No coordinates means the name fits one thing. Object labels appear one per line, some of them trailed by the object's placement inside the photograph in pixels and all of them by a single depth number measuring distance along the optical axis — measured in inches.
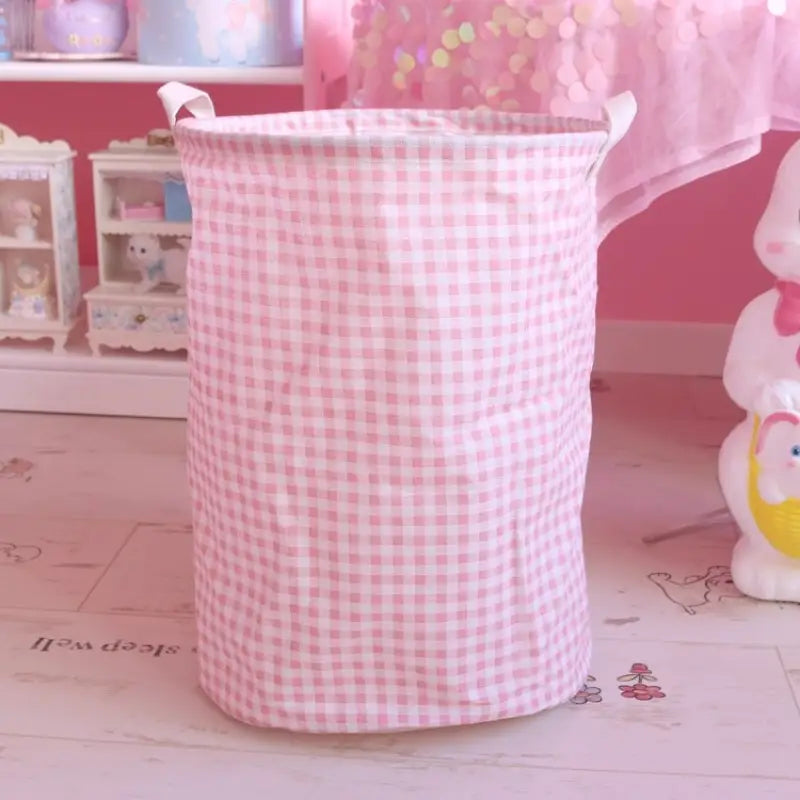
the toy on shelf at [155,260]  73.2
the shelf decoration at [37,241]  71.4
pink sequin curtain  49.2
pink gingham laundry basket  36.8
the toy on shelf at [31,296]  74.4
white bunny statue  49.3
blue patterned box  66.1
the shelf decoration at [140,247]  71.4
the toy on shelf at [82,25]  69.1
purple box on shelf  71.1
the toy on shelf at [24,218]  73.2
